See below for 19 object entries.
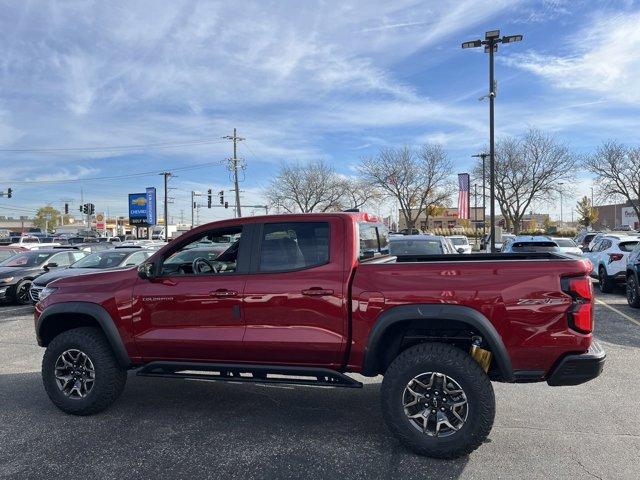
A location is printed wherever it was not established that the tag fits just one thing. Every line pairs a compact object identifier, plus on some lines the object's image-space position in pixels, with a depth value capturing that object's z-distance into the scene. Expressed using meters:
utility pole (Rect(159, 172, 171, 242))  57.50
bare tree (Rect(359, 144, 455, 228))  47.50
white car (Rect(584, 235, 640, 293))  13.04
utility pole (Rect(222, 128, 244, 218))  57.56
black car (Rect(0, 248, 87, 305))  12.22
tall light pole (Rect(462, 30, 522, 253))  18.11
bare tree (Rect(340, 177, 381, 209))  53.59
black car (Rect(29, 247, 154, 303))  10.79
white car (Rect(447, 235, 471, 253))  25.08
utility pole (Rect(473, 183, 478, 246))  57.58
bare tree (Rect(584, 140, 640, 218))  41.78
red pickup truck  3.67
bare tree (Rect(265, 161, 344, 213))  56.52
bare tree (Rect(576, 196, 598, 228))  73.38
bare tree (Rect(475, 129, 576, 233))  42.09
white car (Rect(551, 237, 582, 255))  17.14
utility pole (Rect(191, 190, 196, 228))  77.12
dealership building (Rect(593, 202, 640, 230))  95.74
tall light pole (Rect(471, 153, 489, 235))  36.82
